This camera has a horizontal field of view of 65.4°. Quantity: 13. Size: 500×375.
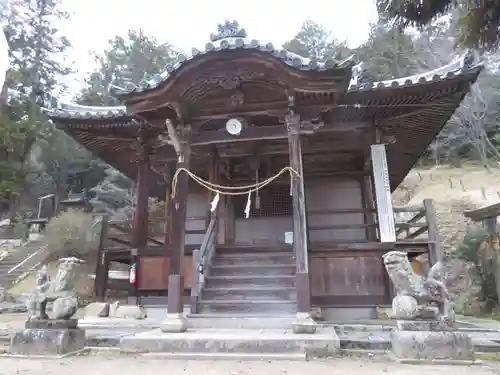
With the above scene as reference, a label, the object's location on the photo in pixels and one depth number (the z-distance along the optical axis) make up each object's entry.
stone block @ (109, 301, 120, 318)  8.95
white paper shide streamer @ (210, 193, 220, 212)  7.72
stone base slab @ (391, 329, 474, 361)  4.65
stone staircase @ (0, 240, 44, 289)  21.02
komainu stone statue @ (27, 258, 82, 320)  5.51
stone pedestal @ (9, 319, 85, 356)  5.31
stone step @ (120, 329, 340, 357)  5.21
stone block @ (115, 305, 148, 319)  8.72
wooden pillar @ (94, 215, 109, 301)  10.01
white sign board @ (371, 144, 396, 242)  8.13
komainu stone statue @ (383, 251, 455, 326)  4.85
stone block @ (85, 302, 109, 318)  9.07
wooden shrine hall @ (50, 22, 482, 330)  6.99
